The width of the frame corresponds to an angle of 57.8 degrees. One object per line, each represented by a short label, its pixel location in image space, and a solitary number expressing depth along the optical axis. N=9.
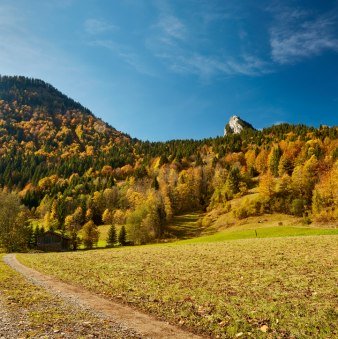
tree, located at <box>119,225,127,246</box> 112.25
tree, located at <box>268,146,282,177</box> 179.12
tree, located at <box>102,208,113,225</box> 160.00
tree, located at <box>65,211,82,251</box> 146.71
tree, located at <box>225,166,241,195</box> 160.25
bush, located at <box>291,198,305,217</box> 120.69
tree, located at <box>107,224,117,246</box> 111.69
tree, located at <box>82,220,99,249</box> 111.38
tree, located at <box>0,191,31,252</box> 81.62
